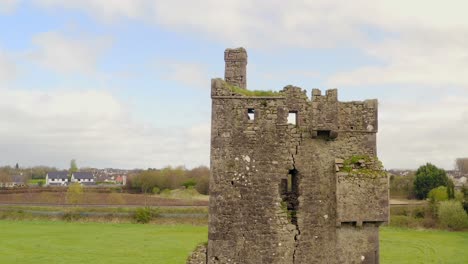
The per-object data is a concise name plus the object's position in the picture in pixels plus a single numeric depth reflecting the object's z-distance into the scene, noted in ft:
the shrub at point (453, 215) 194.70
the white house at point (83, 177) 569.23
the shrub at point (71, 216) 217.15
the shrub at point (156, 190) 334.03
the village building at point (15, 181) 485.15
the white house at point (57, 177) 562.25
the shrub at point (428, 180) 276.21
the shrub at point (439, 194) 227.77
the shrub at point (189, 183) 347.56
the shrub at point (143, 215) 210.38
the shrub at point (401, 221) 199.11
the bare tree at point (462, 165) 616.80
